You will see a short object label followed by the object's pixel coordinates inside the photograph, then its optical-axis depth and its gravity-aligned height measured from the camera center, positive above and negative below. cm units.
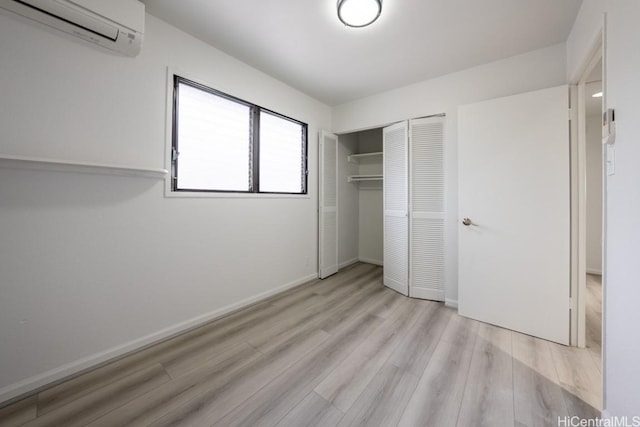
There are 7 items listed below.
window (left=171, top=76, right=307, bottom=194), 215 +74
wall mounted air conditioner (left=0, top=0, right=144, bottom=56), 133 +117
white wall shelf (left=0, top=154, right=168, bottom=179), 127 +29
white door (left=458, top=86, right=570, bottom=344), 198 +4
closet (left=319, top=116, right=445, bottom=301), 279 +14
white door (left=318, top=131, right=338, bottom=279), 353 +13
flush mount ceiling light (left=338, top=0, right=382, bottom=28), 167 +149
